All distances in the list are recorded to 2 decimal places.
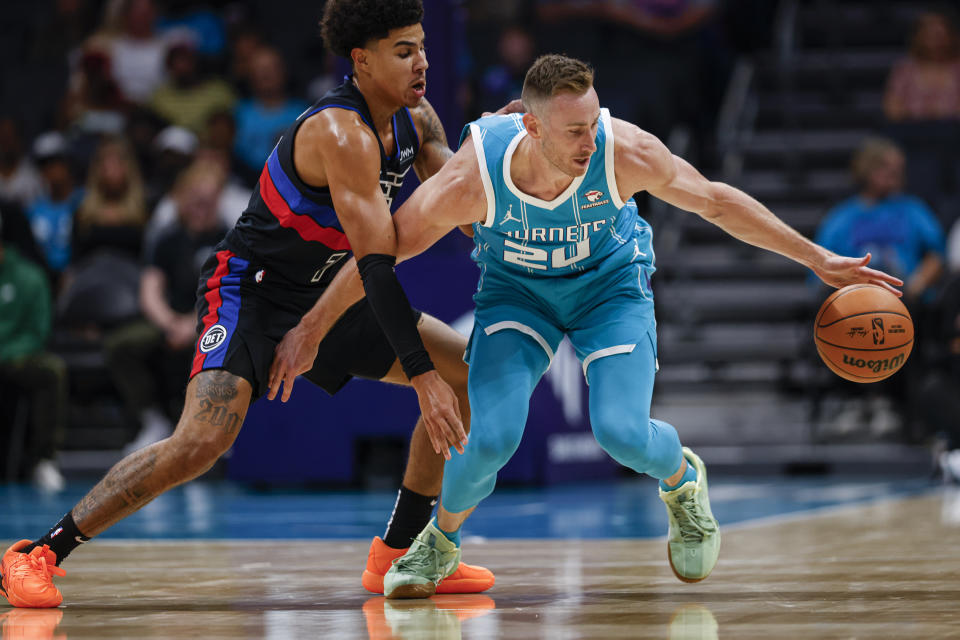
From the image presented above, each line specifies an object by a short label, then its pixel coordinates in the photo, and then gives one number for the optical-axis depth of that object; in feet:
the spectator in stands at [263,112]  70.95
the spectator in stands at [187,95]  75.10
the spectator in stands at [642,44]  79.77
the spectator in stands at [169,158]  68.03
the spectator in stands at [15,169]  72.64
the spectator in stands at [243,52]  77.20
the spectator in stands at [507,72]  68.80
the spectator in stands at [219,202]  61.87
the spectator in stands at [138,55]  78.64
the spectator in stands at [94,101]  74.69
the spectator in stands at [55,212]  69.31
